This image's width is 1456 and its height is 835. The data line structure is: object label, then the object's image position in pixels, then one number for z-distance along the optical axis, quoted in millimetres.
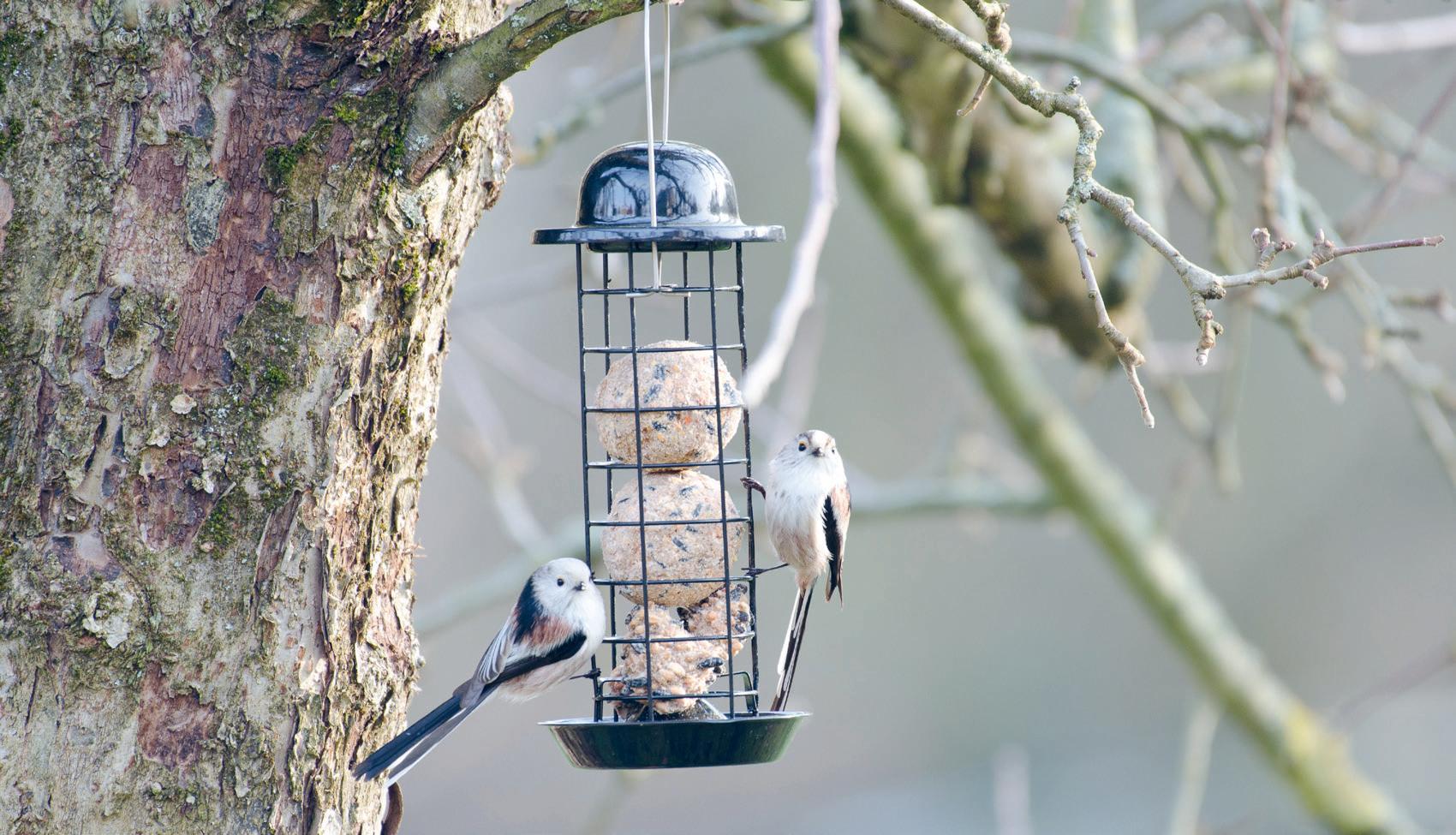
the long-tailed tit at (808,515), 6480
